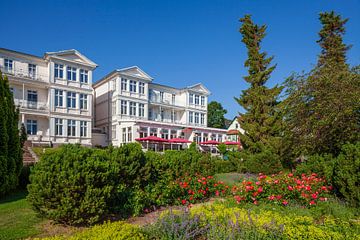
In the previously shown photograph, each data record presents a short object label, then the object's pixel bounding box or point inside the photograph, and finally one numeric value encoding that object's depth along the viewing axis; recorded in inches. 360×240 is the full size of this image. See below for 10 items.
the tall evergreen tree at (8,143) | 394.9
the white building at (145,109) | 1371.8
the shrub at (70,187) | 247.8
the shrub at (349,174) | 295.0
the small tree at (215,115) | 2696.9
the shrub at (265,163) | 677.9
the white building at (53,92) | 1078.4
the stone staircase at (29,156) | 728.8
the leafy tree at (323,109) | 418.9
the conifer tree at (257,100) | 860.0
